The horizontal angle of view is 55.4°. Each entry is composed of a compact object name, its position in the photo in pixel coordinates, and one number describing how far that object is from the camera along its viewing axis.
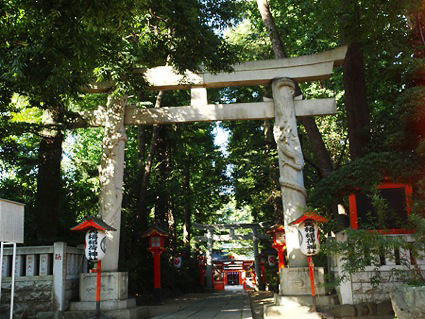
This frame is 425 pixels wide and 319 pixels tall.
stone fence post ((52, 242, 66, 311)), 8.60
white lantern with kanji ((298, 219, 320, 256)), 7.86
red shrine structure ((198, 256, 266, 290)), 30.44
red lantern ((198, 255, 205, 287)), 22.82
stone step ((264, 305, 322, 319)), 7.88
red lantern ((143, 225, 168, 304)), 12.11
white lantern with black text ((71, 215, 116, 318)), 8.34
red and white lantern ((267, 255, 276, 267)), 18.66
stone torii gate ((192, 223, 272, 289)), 22.50
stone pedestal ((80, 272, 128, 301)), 8.91
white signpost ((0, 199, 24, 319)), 5.72
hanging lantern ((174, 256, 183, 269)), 16.20
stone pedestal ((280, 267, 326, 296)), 8.59
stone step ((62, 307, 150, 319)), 8.52
